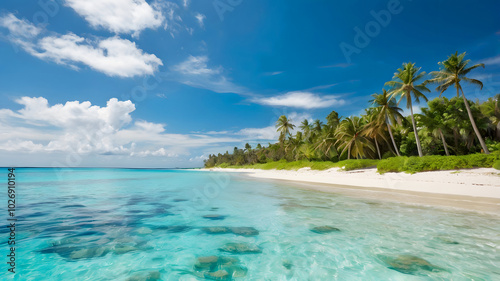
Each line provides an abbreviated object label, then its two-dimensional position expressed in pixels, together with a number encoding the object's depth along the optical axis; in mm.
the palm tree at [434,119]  26328
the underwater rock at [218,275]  3768
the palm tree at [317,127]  50500
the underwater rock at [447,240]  5312
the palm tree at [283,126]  59938
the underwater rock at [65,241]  5465
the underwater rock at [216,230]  6500
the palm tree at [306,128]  50869
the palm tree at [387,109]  29172
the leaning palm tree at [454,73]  23970
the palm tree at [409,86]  25906
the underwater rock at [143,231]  6436
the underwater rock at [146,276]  3755
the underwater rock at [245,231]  6344
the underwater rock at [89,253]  4641
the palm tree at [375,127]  30234
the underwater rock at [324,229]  6385
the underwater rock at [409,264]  3995
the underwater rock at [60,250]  4820
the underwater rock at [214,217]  8328
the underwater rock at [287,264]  4222
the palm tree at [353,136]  32656
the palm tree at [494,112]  25711
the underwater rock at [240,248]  4977
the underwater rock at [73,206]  10765
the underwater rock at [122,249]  4889
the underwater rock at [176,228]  6771
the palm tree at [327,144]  38688
